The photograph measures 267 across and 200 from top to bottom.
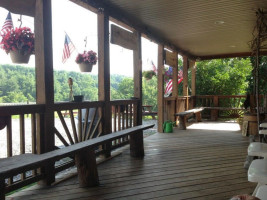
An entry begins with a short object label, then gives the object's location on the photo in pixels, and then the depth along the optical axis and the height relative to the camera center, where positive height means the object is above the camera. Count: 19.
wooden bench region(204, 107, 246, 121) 9.42 -0.48
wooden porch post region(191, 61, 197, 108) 10.12 +0.60
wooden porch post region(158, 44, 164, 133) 6.66 +0.33
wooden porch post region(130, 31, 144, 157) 5.36 +0.58
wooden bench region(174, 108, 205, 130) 7.23 -0.58
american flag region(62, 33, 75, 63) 4.50 +0.94
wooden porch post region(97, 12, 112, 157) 4.11 +0.54
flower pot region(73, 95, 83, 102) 3.57 +0.06
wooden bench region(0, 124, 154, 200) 1.95 -0.49
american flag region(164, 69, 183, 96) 11.37 +0.55
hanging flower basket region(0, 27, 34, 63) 2.56 +0.60
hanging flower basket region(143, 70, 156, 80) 6.18 +0.64
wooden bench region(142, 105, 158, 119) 10.91 -0.54
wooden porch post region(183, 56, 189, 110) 9.26 +0.87
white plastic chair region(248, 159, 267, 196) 1.64 -0.48
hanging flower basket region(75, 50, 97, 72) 3.65 +0.59
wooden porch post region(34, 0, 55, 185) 2.88 +0.32
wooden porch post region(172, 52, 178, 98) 8.00 +0.51
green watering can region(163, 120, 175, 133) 6.68 -0.68
